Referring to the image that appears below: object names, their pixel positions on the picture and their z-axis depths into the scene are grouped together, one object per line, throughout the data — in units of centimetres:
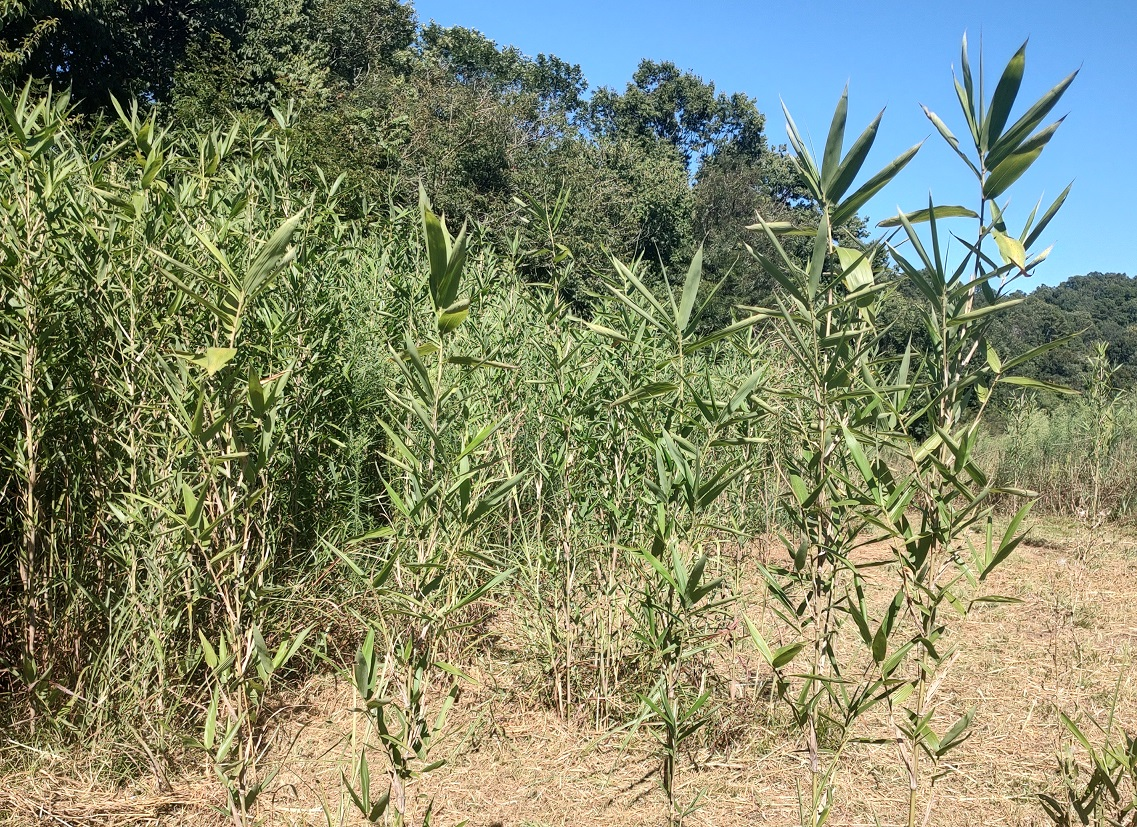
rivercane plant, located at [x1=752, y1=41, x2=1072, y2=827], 165
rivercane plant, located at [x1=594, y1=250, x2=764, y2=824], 202
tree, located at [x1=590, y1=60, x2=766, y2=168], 3675
